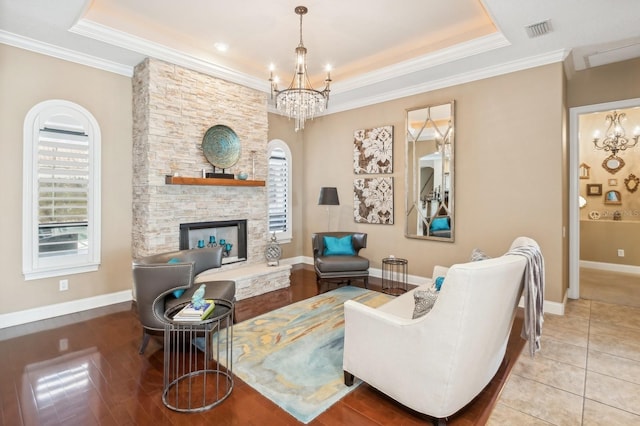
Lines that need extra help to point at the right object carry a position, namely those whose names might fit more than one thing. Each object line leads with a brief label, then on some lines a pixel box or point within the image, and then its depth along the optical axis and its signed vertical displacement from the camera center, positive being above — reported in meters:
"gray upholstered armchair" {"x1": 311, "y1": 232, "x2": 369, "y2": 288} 4.75 -0.82
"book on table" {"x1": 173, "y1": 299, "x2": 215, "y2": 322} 2.34 -0.75
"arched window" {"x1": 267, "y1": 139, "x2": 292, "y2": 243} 6.25 +0.49
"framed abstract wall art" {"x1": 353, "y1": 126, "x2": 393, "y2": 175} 5.45 +1.14
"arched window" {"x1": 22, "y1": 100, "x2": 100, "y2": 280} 3.63 +0.28
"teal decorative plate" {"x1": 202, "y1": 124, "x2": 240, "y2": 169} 4.67 +1.03
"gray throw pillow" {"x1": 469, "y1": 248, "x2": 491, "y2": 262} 2.67 -0.37
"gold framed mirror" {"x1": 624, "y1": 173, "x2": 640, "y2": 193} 6.19 +0.62
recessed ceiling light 4.29 +2.32
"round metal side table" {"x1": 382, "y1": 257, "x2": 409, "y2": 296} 4.80 -1.08
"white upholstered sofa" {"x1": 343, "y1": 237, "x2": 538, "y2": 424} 1.76 -0.80
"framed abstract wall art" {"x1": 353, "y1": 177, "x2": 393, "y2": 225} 5.49 +0.24
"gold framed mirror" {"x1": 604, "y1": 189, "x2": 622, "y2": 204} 6.36 +0.33
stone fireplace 4.14 +0.96
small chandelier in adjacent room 6.12 +1.53
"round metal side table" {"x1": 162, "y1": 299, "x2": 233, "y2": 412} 2.25 -1.32
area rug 2.30 -1.29
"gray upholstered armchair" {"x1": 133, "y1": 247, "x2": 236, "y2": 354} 2.87 -0.69
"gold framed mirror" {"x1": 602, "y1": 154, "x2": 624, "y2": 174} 6.31 +1.02
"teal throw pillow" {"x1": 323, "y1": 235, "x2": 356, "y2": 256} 5.20 -0.55
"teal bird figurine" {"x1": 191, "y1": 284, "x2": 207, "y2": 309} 2.44 -0.67
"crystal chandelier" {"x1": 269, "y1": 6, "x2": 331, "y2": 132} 3.45 +1.31
